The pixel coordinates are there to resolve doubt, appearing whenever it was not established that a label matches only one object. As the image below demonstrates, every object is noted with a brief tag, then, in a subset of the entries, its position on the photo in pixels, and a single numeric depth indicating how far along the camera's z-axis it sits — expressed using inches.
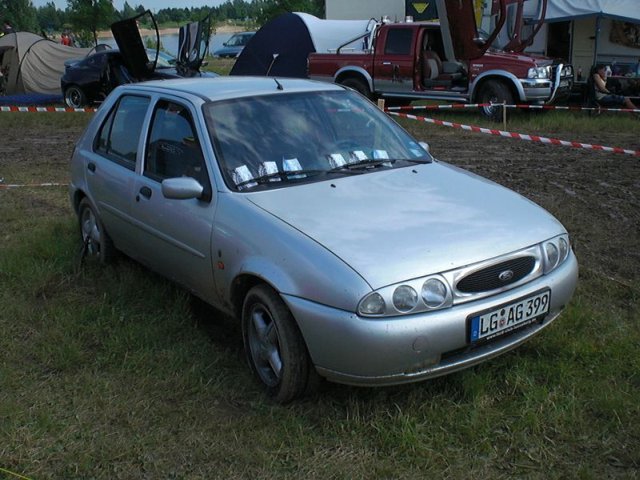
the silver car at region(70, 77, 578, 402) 123.6
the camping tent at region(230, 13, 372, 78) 636.7
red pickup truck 495.2
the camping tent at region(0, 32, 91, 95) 719.1
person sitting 523.2
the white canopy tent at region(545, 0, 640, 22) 563.5
